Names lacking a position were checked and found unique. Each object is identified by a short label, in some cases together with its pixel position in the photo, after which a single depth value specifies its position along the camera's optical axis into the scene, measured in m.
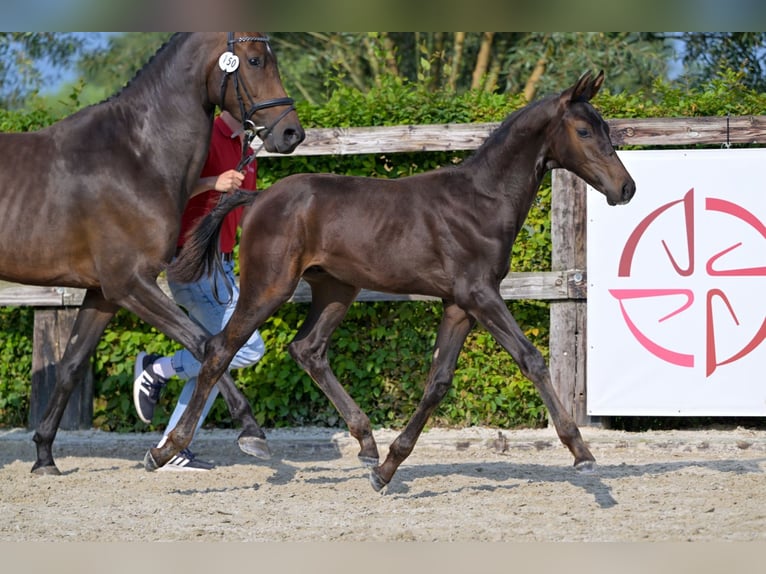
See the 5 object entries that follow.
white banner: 11.95
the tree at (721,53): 21.08
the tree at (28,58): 23.81
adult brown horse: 9.46
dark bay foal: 8.81
